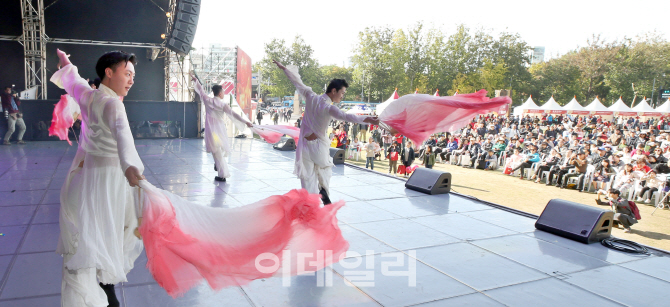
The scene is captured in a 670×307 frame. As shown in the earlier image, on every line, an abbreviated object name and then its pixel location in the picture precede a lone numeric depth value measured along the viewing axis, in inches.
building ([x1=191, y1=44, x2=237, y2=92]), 1001.6
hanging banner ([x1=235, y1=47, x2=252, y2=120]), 873.5
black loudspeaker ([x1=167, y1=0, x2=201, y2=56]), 556.7
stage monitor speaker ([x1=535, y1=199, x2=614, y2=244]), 200.5
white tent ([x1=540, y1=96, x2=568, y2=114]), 1392.7
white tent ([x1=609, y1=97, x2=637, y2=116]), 1347.2
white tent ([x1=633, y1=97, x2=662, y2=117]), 1298.6
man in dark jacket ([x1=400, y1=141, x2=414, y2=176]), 554.6
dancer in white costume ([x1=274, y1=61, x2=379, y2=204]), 192.4
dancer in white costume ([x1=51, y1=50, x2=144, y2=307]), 97.0
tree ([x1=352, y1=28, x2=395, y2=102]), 1936.5
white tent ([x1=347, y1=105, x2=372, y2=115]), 1122.8
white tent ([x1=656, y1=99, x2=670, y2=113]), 1236.5
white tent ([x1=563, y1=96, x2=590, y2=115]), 1380.4
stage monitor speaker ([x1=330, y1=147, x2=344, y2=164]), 427.2
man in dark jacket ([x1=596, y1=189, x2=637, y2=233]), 304.8
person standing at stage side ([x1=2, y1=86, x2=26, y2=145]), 498.6
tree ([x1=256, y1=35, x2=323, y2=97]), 2229.3
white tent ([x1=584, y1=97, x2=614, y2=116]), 1373.0
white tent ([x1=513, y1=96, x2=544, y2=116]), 1445.6
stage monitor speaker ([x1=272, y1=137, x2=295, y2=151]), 516.4
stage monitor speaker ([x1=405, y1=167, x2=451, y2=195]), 292.0
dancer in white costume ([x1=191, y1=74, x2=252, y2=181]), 305.9
